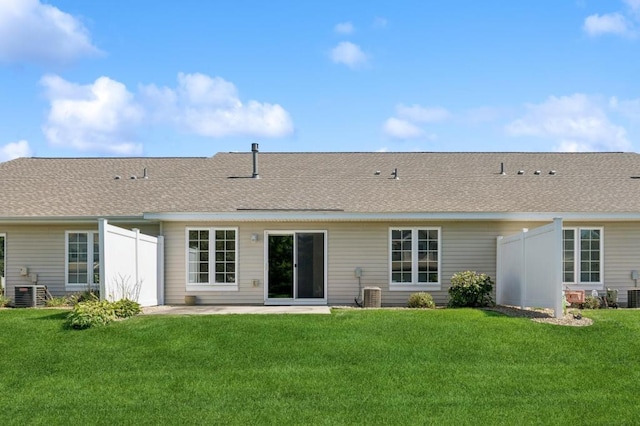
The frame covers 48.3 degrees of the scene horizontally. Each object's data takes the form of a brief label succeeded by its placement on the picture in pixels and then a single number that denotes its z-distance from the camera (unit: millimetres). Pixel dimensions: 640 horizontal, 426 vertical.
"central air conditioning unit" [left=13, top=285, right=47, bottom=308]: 18172
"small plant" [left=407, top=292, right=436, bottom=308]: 17469
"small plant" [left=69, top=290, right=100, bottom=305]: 18141
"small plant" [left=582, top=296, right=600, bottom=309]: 17609
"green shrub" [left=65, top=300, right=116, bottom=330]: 13672
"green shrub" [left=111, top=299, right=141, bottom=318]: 14859
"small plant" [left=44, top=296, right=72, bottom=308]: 18344
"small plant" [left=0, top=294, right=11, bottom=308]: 18422
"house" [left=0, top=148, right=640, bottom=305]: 18594
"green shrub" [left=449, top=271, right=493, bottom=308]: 17125
